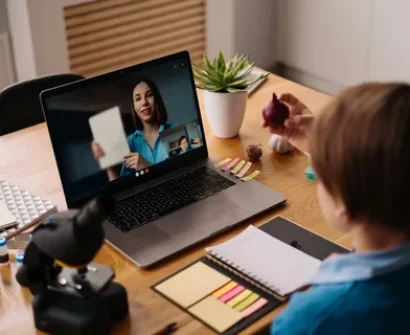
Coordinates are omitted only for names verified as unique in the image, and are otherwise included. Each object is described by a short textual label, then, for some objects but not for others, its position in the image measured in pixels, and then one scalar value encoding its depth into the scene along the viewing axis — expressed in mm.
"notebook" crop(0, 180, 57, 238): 1566
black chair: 2160
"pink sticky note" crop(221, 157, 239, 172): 1763
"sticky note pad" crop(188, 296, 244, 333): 1262
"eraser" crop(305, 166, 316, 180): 1727
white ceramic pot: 1874
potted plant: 1868
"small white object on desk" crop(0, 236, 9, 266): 1438
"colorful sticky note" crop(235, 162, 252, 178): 1742
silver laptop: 1529
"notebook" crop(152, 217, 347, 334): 1294
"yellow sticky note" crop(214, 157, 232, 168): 1783
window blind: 3088
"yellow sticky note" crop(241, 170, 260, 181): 1729
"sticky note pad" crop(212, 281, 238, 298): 1335
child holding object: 1030
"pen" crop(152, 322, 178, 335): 1244
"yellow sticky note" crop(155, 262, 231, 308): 1330
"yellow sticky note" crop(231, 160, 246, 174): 1757
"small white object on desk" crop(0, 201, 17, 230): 1551
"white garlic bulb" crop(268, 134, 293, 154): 1839
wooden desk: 1287
